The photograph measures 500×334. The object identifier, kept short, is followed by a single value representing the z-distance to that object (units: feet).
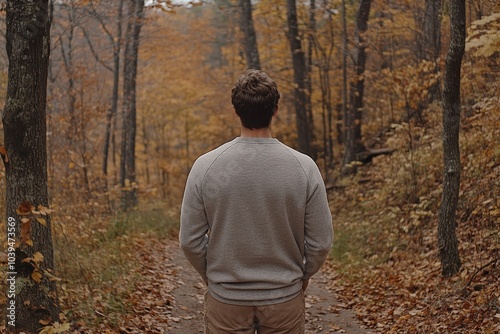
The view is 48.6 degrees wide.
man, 9.58
